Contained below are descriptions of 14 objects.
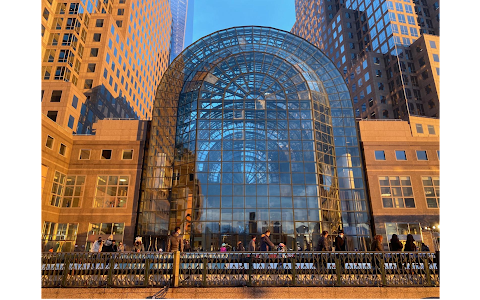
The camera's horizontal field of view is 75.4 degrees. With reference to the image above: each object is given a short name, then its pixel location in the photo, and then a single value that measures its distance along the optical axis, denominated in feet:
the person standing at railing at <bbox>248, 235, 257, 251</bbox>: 54.06
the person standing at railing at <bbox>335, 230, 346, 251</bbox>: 48.75
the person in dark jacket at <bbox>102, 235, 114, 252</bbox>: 52.33
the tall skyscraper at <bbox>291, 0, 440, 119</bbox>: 225.76
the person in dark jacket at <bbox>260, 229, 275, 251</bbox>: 50.59
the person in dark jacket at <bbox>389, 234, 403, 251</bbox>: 49.03
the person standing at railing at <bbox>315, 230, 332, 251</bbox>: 48.65
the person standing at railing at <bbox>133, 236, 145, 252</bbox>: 62.42
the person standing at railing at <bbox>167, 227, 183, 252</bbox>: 52.60
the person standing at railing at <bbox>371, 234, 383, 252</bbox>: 46.63
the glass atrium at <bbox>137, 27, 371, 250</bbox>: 105.40
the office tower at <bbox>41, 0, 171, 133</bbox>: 149.79
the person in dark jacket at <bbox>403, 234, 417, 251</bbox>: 49.65
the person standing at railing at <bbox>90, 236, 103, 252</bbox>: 56.18
